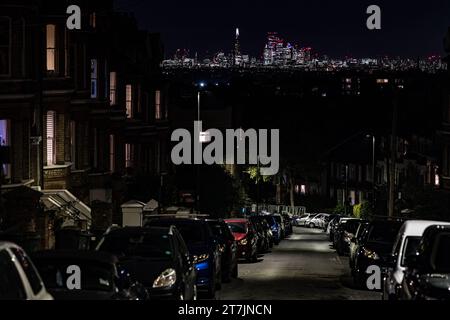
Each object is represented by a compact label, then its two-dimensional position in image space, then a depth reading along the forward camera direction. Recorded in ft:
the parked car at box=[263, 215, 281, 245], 168.40
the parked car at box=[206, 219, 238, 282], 88.53
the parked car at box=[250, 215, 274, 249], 148.91
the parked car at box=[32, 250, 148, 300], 45.80
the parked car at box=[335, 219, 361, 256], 132.46
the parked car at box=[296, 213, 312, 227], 292.61
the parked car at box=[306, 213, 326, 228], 279.81
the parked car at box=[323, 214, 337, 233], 255.84
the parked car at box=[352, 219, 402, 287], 82.23
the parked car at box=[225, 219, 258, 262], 114.62
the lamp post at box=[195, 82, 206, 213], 163.24
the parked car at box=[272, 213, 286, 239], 187.40
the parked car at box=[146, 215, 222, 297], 74.28
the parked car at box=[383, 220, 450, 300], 57.67
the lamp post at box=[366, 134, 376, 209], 243.48
